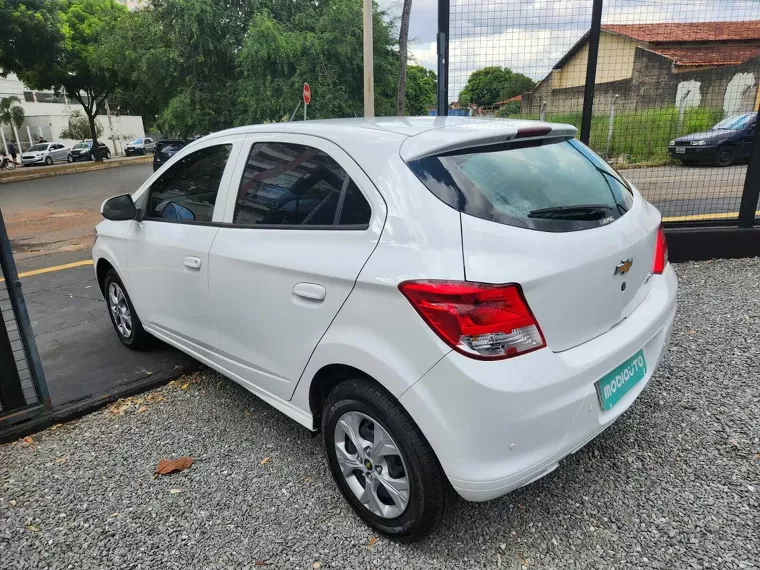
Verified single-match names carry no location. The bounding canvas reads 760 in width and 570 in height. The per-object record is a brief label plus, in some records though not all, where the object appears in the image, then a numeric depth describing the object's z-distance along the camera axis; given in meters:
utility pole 11.23
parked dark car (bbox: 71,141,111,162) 36.66
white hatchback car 1.86
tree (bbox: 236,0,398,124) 14.95
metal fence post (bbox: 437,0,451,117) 5.30
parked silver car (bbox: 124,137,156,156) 46.14
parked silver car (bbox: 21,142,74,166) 33.88
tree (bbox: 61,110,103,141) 45.69
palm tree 39.81
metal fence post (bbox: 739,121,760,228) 5.25
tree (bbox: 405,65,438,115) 19.78
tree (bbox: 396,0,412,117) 14.91
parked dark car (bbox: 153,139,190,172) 15.44
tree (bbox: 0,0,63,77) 20.62
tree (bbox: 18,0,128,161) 25.06
